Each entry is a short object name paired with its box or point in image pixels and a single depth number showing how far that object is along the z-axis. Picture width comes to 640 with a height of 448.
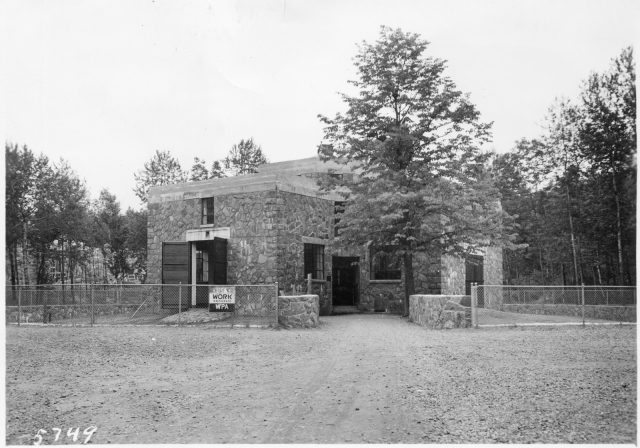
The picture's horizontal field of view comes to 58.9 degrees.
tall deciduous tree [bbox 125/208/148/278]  39.81
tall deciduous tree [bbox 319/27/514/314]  17.44
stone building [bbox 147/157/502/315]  19.08
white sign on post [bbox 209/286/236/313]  15.84
